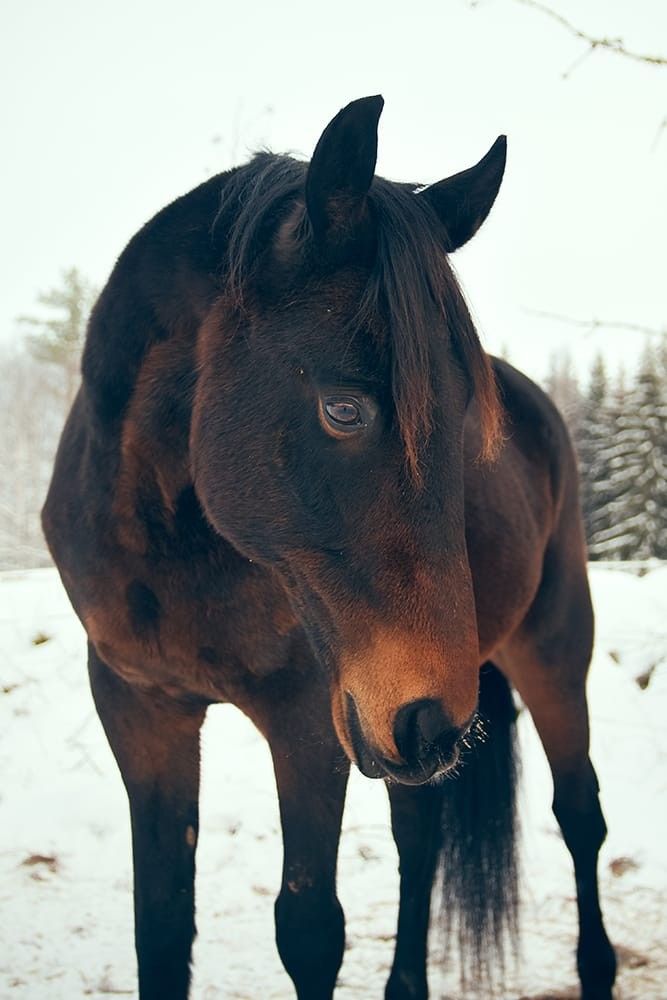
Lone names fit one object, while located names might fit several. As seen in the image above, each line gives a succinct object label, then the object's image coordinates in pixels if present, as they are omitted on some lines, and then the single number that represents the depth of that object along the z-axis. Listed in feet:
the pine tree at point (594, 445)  84.74
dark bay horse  5.00
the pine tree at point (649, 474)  75.00
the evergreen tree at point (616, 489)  78.33
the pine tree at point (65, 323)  69.31
